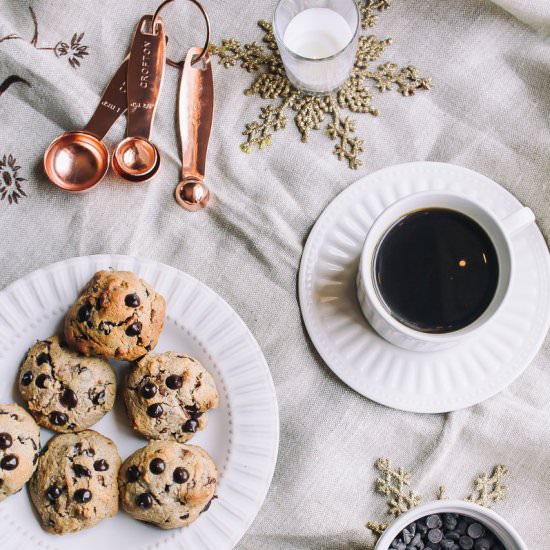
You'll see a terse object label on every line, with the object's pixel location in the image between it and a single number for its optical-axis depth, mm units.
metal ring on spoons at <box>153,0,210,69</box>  755
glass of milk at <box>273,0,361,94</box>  745
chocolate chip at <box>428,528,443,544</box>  704
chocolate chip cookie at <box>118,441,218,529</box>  698
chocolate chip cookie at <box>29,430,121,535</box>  699
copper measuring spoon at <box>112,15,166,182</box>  755
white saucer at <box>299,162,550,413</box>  727
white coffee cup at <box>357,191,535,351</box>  671
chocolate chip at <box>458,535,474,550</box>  703
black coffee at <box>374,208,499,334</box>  682
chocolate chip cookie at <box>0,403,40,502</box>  694
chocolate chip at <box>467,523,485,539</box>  702
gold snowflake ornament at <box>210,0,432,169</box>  762
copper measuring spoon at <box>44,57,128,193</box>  754
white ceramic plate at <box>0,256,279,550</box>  718
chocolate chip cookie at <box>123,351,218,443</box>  711
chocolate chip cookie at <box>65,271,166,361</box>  702
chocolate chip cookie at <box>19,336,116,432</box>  711
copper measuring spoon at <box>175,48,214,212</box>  758
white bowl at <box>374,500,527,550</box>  678
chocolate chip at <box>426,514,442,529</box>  704
